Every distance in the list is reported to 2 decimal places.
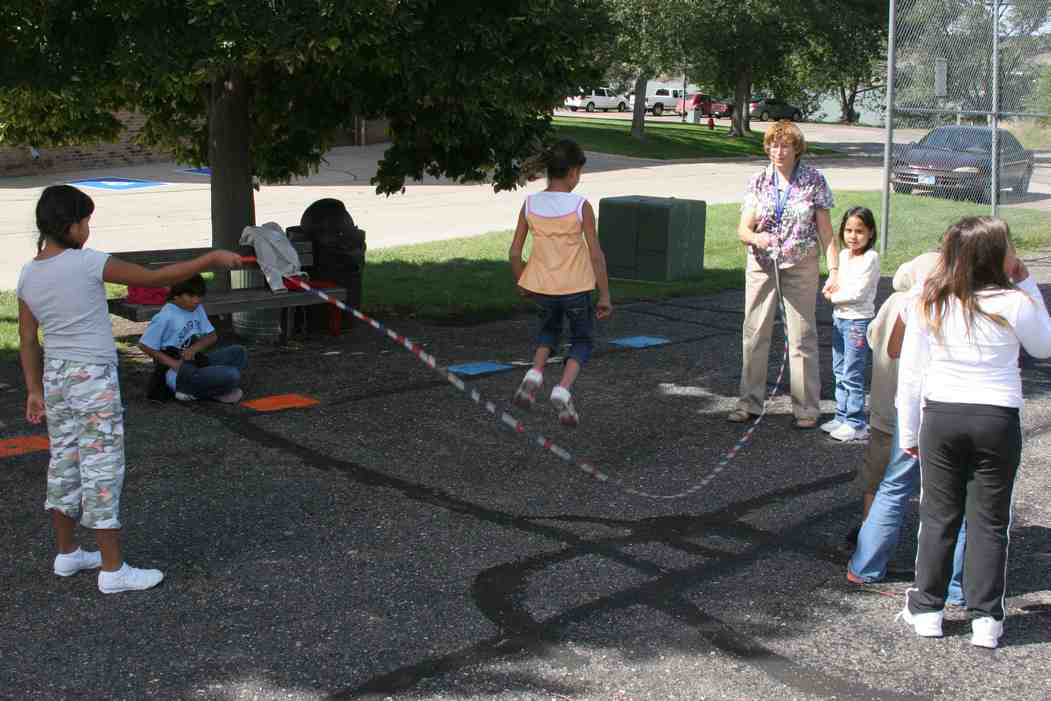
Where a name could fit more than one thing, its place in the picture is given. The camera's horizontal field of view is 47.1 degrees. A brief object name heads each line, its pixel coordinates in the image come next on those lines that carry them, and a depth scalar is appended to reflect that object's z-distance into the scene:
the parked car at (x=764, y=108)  63.88
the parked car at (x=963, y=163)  16.27
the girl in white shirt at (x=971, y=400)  4.42
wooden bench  8.85
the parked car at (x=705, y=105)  60.77
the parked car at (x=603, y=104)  68.75
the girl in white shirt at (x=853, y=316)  7.21
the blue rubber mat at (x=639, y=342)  10.30
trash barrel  10.31
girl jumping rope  7.02
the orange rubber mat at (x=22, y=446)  6.87
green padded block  13.68
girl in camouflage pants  4.83
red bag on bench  8.90
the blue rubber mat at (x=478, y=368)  9.07
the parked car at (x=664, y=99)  77.62
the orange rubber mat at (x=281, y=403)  7.95
